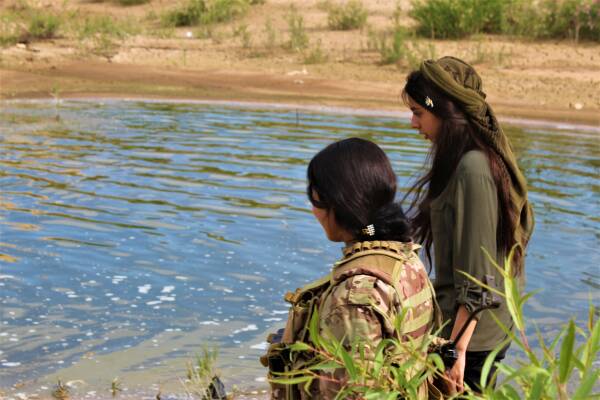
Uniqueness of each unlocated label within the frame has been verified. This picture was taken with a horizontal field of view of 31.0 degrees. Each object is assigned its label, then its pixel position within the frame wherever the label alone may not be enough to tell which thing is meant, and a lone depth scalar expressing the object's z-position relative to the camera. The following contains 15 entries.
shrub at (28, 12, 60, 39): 21.23
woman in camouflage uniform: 2.39
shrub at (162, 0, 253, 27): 22.12
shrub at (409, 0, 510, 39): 19.56
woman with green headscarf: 3.08
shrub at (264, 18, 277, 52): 20.23
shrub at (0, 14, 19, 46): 20.36
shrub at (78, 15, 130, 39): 20.42
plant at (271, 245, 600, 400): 1.71
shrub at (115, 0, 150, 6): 24.56
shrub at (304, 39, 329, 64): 19.28
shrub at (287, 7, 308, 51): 19.89
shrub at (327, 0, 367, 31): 21.17
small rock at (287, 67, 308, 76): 18.69
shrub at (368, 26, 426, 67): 18.48
